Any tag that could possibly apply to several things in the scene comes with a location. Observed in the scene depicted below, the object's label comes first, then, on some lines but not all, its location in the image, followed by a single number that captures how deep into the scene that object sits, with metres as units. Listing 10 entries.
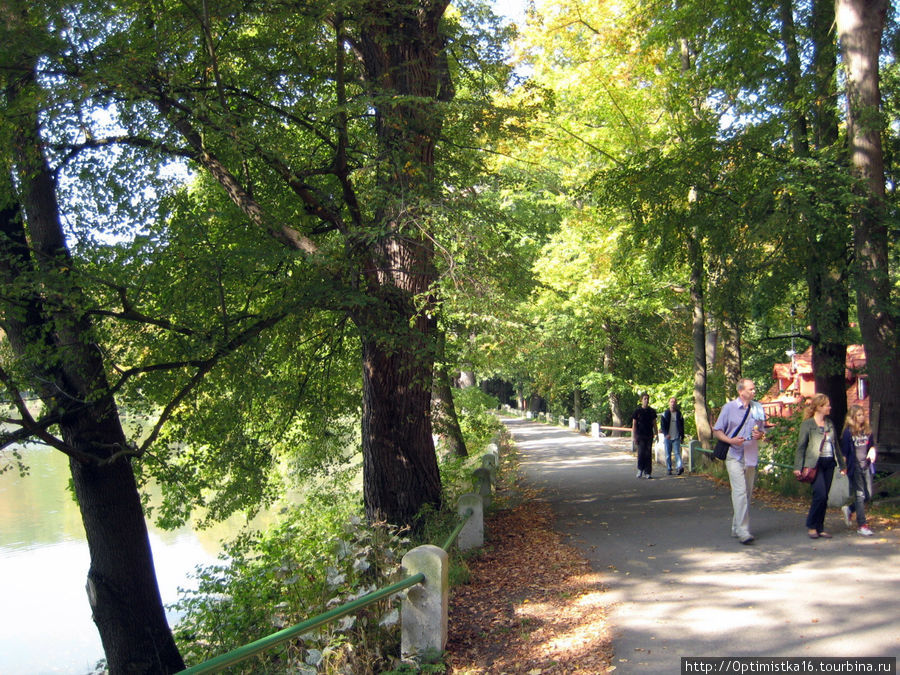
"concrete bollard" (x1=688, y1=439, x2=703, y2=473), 17.71
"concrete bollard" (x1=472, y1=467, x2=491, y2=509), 11.77
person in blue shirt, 8.72
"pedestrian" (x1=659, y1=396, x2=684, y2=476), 16.98
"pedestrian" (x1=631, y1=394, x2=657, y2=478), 16.31
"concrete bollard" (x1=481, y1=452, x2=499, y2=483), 14.66
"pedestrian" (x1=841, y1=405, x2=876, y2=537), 8.71
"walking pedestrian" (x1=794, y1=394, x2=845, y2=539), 8.61
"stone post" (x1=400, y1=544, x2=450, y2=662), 6.01
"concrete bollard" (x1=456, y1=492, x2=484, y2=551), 9.69
